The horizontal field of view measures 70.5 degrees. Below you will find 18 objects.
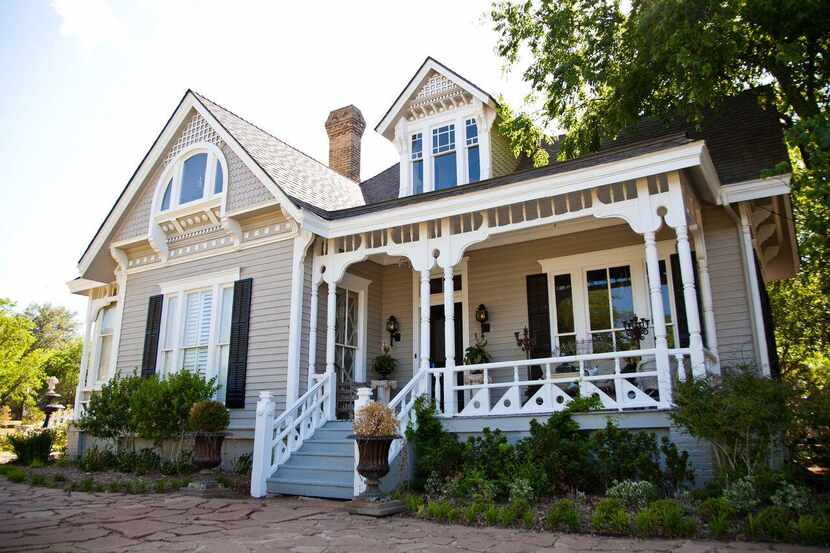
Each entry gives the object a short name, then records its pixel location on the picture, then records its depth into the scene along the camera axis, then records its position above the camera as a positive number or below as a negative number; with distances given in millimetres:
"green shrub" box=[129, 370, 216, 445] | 10164 +150
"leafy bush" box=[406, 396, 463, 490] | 7402 -417
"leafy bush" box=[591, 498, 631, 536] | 5281 -943
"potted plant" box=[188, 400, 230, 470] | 9008 -312
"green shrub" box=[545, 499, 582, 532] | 5488 -970
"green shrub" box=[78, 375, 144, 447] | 11156 +55
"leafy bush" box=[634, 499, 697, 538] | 5141 -949
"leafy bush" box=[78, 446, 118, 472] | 10977 -882
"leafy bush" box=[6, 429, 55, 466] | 12453 -713
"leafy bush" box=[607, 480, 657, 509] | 5926 -800
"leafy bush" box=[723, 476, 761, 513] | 5379 -752
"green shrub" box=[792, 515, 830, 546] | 4668 -918
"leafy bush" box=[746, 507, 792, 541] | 4879 -919
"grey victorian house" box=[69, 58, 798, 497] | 8000 +2564
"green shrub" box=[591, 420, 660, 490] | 6477 -476
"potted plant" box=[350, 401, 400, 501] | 7023 -330
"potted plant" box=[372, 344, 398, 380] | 11469 +909
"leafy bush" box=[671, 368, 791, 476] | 5648 -15
